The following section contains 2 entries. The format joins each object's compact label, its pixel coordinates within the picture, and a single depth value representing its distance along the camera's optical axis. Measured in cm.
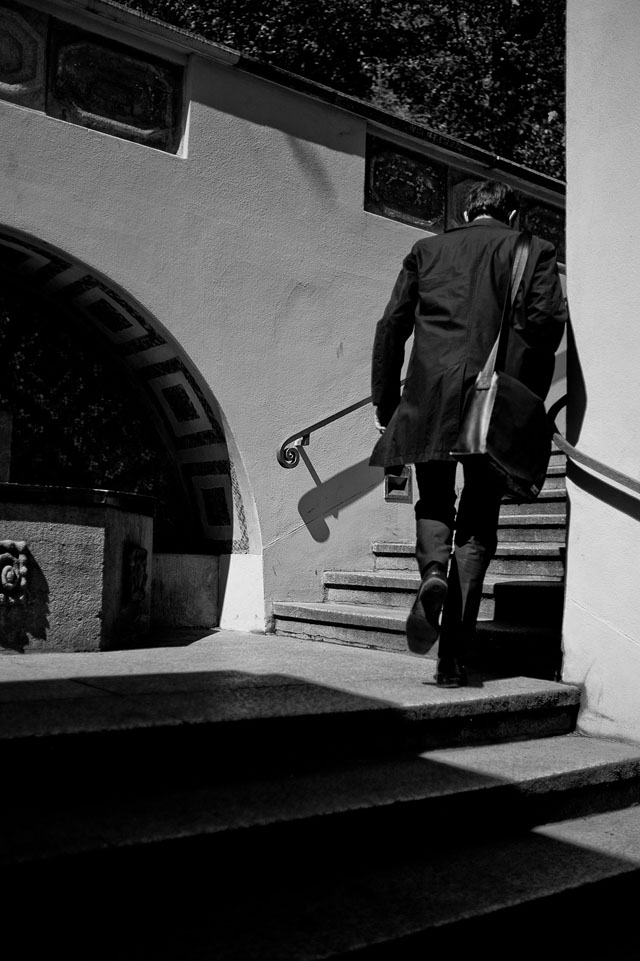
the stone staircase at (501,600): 396
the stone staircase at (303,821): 212
